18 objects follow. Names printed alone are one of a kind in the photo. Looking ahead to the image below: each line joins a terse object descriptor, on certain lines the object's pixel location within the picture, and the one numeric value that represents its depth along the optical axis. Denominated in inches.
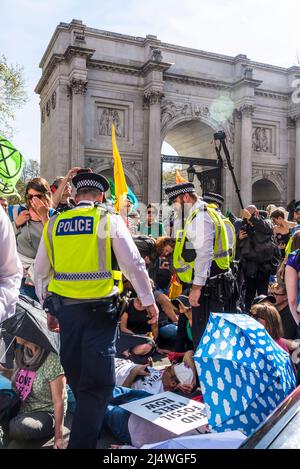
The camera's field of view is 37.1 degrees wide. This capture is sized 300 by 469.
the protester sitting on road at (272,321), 158.1
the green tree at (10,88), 919.7
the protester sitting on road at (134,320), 232.5
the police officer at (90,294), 118.6
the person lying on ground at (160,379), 176.7
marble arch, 865.5
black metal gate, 925.2
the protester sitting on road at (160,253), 296.2
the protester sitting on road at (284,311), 198.2
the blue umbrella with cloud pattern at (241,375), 93.5
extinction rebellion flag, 230.5
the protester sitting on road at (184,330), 212.8
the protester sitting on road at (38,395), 139.5
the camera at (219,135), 468.0
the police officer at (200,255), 176.9
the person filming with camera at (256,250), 307.4
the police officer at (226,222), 233.2
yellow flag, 315.3
